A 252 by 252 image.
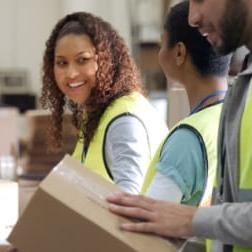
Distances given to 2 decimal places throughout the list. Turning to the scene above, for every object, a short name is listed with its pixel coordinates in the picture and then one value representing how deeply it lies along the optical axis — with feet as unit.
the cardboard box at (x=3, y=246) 7.75
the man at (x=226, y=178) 6.11
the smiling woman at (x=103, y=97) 8.15
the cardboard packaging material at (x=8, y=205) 8.55
